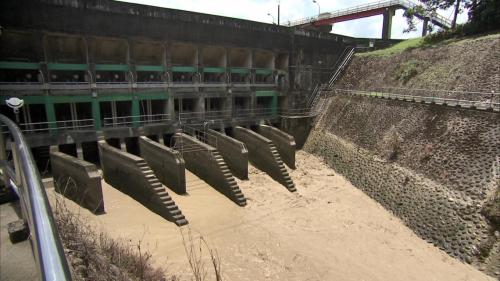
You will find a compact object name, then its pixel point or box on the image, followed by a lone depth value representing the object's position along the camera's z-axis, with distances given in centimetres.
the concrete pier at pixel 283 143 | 1970
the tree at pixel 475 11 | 2175
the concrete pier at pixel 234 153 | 1705
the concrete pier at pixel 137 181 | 1281
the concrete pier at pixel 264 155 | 1750
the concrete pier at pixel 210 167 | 1505
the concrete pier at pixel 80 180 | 1227
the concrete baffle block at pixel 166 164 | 1447
